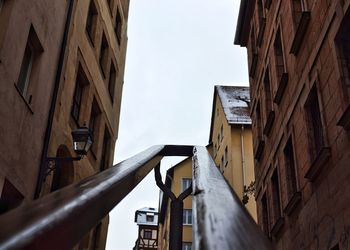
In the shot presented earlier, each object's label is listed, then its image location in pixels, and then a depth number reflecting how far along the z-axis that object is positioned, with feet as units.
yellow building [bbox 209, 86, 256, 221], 111.75
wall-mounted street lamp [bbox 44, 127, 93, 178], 32.17
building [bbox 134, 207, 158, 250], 200.13
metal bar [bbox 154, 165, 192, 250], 14.80
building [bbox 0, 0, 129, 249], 31.48
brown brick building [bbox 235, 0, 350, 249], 32.40
